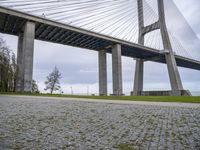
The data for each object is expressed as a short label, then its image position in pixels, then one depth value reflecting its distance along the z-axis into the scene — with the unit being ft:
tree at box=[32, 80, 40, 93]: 114.32
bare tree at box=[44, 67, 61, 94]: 127.61
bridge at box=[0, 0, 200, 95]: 73.64
